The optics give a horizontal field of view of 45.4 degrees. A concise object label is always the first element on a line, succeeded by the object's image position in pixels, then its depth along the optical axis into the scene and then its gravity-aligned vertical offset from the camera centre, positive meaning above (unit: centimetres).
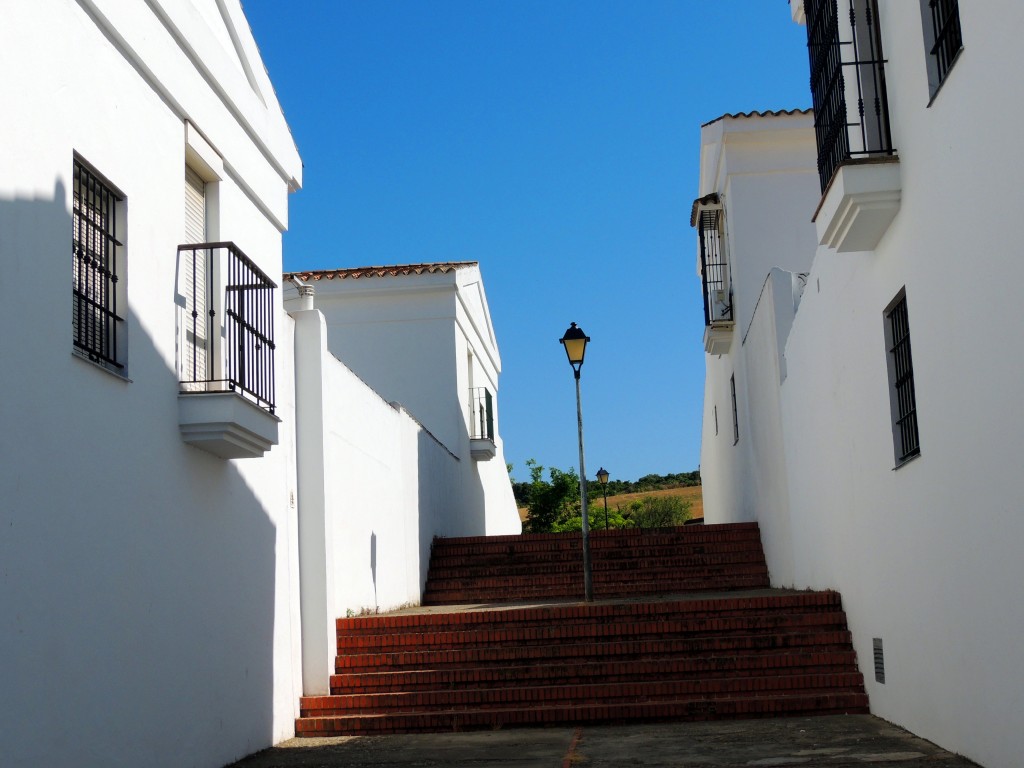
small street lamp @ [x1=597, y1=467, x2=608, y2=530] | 3460 +280
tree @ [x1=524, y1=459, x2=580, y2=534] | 3164 +206
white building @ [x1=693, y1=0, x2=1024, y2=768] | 634 +133
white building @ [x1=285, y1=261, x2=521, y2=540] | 2078 +420
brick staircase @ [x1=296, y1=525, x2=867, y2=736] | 1038 -79
